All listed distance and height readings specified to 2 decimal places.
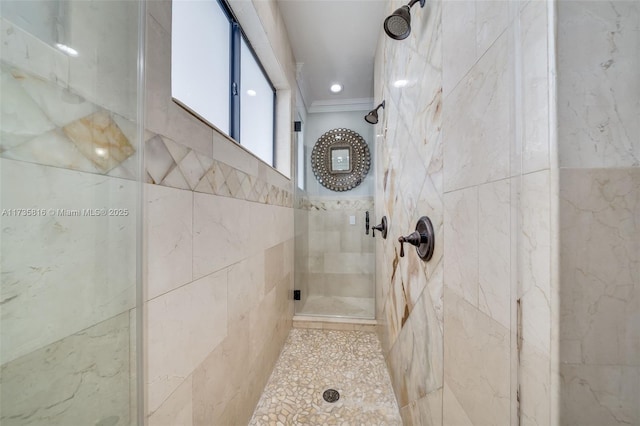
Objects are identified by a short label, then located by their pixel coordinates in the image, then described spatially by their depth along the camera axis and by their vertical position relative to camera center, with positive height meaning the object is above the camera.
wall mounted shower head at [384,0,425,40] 0.93 +0.77
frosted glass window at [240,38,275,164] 1.50 +0.77
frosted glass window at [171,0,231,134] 0.91 +0.70
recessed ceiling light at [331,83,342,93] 2.53 +1.38
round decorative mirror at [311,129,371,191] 2.77 +0.65
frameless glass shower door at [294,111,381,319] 2.63 -0.19
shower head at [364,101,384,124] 1.90 +0.80
